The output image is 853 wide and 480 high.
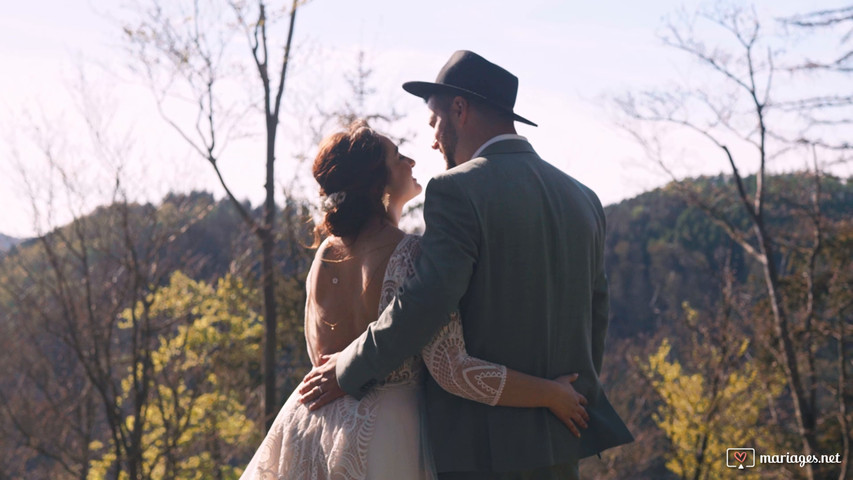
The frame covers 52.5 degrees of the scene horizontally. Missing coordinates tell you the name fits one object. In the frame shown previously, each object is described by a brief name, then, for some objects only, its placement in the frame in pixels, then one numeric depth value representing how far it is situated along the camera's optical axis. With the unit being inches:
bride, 83.6
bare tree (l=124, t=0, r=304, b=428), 354.0
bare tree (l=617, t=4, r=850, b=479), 480.4
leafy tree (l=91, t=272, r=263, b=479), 454.9
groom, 81.2
